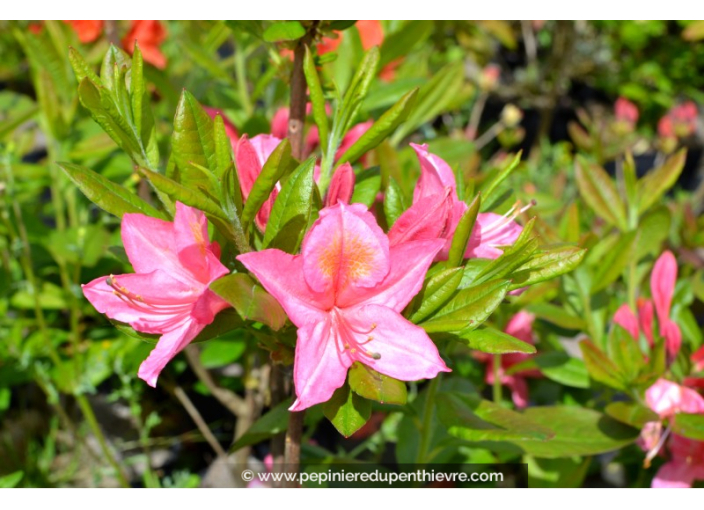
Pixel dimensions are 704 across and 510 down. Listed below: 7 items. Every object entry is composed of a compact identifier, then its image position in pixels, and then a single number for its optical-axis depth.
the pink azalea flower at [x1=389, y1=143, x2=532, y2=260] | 0.28
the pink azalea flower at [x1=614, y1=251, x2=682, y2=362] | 0.39
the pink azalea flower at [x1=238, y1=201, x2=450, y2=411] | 0.27
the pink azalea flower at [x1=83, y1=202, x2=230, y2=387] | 0.27
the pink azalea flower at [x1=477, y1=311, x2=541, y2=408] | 0.47
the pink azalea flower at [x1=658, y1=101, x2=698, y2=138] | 2.05
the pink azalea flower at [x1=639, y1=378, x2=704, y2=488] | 0.37
